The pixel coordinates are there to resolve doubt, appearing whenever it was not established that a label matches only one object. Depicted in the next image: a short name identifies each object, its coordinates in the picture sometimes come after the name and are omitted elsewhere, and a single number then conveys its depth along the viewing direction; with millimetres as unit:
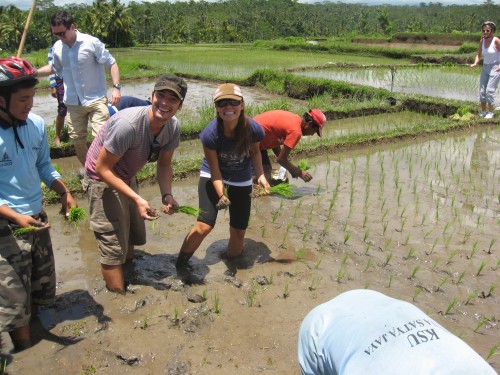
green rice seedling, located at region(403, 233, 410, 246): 4111
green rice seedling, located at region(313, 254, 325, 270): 3755
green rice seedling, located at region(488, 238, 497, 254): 3971
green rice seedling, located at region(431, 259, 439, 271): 3710
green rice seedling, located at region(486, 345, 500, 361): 2566
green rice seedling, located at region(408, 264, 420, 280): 3498
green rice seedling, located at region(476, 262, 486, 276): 3558
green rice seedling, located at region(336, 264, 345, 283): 3570
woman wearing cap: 3244
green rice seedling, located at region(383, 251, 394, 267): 3753
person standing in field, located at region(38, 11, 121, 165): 4750
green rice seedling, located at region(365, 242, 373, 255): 3967
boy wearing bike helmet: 2470
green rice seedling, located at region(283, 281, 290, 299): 3340
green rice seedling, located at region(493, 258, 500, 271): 3686
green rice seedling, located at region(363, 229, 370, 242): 4175
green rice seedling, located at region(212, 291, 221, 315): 3135
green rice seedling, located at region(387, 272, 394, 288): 3479
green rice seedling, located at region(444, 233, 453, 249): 4068
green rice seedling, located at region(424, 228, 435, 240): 4211
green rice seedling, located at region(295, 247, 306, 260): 3924
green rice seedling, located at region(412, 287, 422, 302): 3300
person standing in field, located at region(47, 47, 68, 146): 6254
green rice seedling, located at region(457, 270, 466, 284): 3529
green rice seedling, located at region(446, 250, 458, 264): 3794
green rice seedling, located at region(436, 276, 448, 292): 3414
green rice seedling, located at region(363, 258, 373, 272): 3717
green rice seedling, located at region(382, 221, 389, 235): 4338
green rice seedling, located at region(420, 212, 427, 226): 4495
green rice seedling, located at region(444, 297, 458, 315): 3102
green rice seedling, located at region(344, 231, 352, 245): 4129
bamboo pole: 3629
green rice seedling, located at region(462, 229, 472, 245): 4166
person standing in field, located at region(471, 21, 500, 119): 8328
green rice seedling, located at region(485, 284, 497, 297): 3368
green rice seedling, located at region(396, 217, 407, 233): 4388
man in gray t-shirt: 2891
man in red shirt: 4324
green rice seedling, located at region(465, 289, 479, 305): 3277
